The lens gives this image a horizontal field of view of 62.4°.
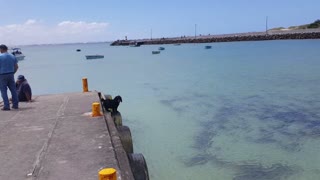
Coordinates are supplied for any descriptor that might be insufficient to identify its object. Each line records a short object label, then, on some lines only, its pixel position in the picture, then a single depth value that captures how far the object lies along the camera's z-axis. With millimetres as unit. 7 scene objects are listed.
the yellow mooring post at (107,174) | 2940
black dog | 8079
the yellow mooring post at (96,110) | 6515
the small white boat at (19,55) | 50984
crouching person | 8984
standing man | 7391
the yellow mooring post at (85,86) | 10560
